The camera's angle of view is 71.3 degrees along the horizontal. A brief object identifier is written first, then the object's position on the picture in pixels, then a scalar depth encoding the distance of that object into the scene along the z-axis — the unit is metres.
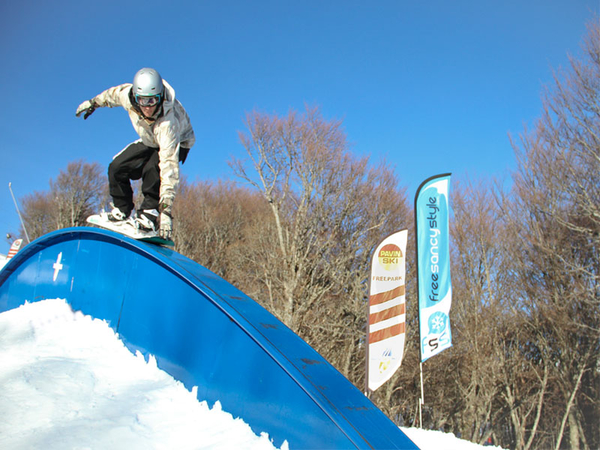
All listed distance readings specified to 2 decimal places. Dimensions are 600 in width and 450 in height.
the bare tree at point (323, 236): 19.03
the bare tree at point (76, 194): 30.95
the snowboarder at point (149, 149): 3.54
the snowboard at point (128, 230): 3.56
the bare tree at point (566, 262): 14.20
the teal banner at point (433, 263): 8.87
